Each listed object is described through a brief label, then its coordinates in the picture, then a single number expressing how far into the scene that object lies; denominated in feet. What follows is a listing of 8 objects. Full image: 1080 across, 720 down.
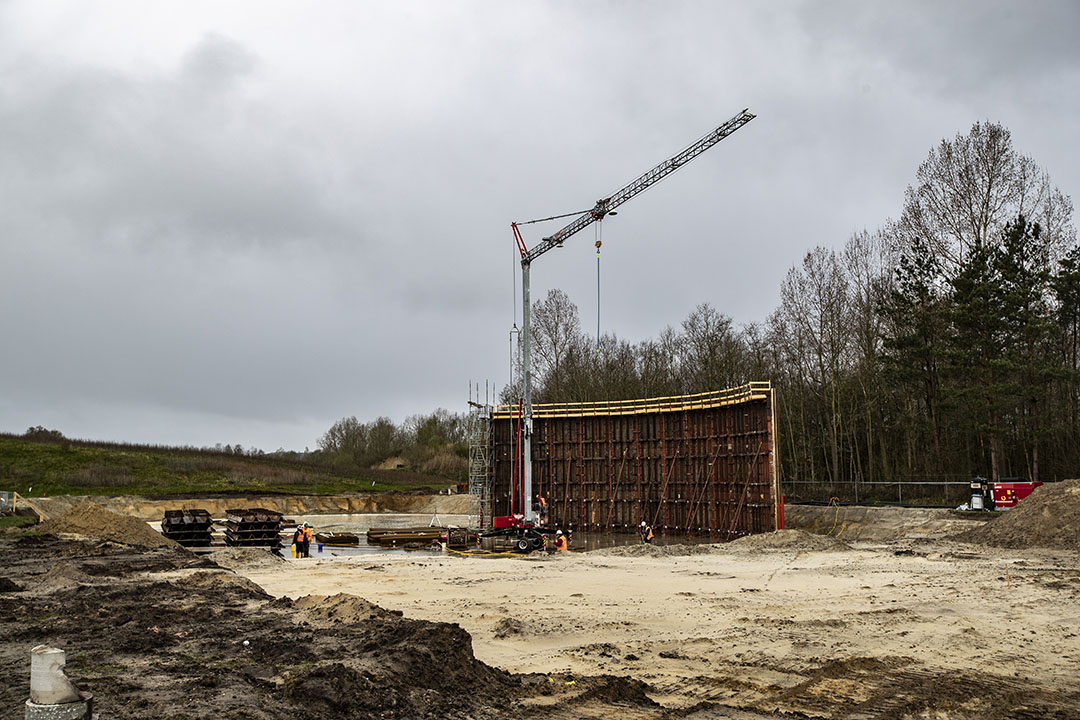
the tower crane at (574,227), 109.70
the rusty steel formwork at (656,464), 114.62
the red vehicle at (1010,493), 100.27
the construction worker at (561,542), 97.60
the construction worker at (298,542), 93.11
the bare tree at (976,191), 115.85
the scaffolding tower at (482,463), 116.78
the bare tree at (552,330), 179.32
